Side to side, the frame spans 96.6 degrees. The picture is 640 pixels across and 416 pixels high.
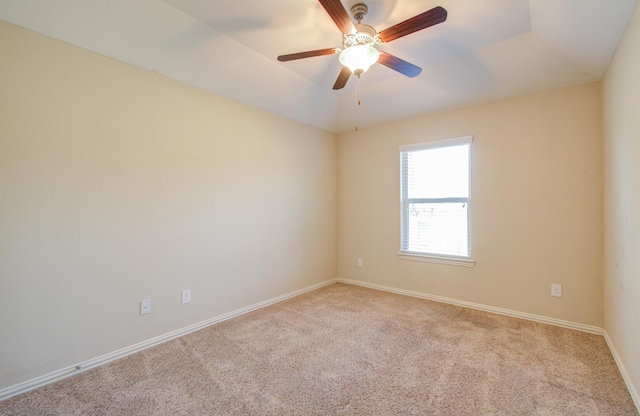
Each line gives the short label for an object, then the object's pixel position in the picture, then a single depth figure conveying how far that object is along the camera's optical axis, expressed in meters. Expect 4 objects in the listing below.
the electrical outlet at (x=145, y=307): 2.32
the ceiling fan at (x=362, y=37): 1.54
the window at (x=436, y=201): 3.30
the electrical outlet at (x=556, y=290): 2.71
